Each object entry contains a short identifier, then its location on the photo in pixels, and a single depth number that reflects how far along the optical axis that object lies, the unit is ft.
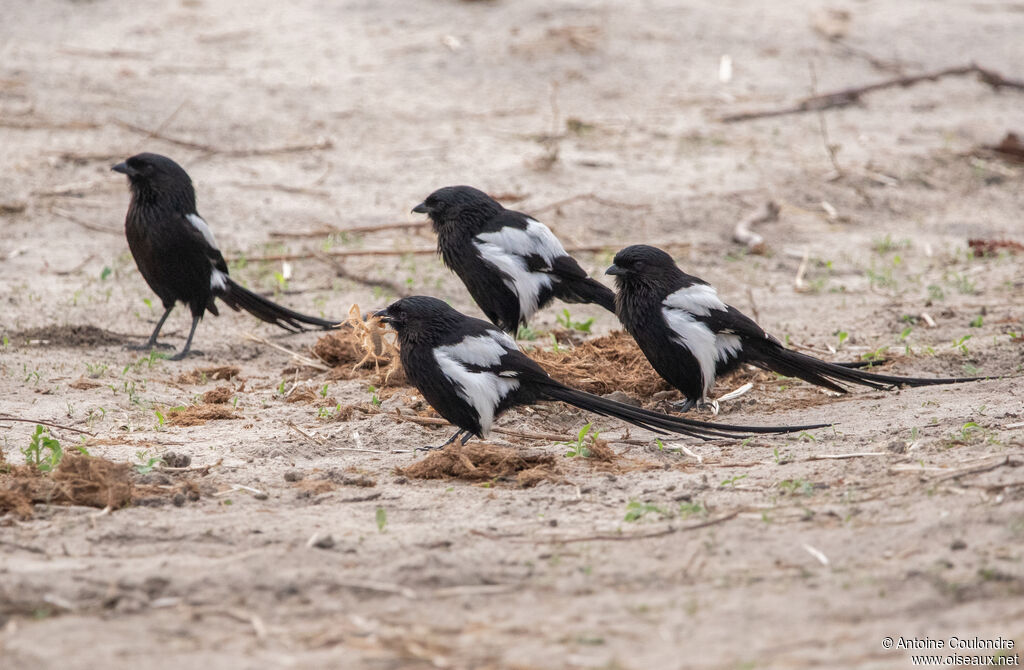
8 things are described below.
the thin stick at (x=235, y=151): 62.39
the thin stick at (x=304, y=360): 40.62
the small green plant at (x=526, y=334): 44.06
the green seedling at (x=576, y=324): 44.47
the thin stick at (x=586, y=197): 56.49
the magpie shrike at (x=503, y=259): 39.91
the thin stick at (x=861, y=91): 72.54
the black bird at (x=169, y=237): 43.04
